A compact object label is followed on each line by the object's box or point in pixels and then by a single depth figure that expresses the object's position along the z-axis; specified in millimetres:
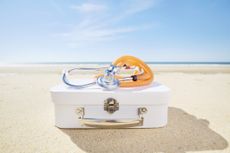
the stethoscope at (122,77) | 298
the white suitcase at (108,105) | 289
